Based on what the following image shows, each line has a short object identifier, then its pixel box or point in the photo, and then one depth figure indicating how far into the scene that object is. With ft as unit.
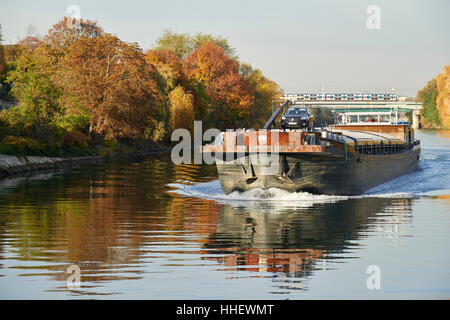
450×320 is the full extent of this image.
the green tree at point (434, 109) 641.40
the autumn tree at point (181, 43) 375.86
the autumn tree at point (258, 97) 372.79
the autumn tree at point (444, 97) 538.47
